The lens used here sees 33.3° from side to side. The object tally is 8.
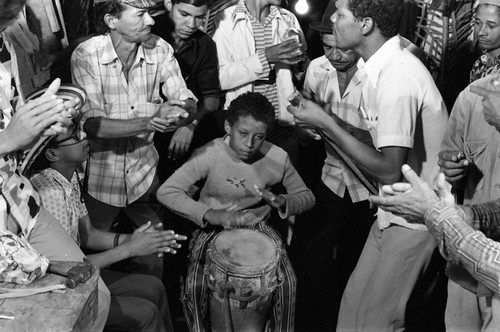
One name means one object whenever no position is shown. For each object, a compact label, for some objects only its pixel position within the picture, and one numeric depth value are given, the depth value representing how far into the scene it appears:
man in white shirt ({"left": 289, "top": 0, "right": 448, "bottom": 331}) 3.82
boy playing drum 4.48
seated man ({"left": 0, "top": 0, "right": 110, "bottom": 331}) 3.15
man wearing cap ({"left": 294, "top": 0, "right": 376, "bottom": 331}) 4.91
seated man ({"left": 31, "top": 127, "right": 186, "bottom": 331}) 4.02
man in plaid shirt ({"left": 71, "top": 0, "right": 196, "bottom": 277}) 4.52
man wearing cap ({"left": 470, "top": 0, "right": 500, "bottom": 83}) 4.88
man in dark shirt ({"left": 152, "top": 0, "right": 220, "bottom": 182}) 4.93
